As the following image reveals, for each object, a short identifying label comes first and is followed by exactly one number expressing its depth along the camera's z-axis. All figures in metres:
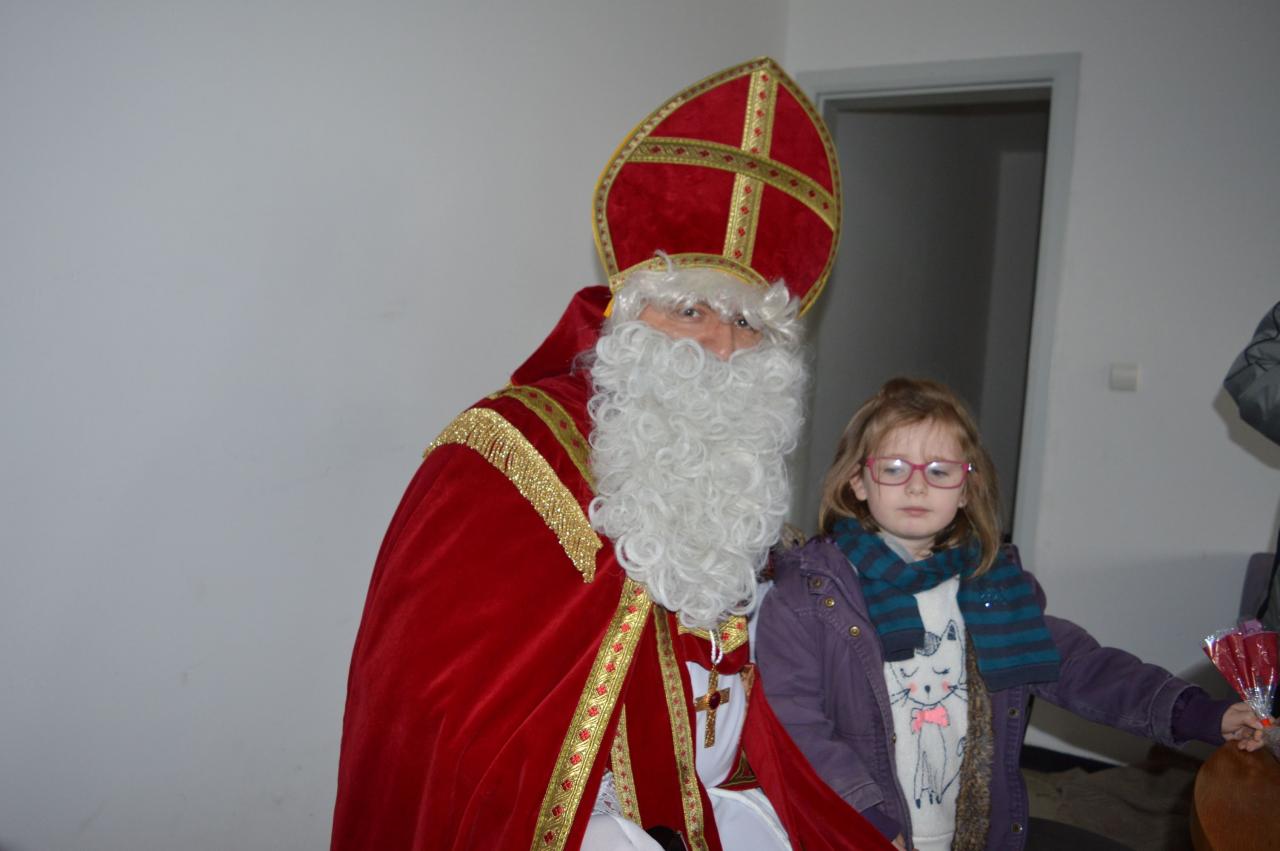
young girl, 1.78
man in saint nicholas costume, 1.44
